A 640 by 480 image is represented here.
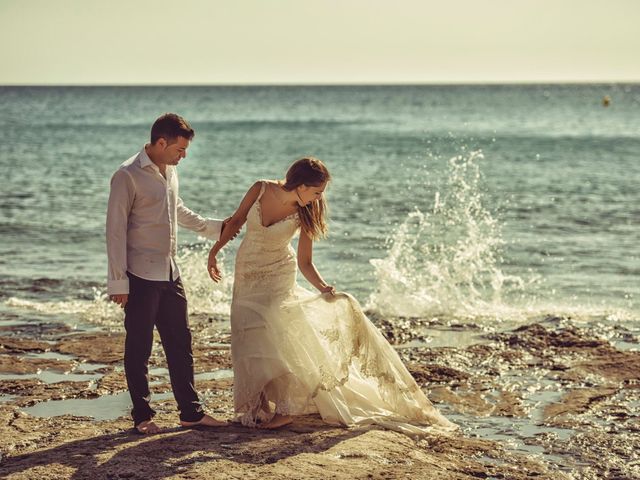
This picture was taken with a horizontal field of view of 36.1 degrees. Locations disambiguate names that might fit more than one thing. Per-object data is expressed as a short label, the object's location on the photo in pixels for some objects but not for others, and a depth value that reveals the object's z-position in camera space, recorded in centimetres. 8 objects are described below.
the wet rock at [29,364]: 838
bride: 659
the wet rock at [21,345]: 922
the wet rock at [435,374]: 830
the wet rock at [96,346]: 888
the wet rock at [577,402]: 747
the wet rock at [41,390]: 739
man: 605
